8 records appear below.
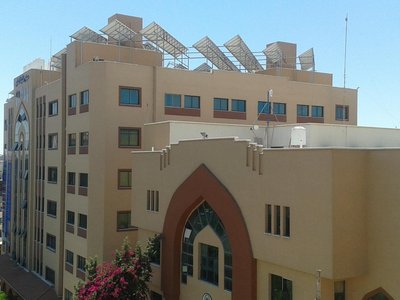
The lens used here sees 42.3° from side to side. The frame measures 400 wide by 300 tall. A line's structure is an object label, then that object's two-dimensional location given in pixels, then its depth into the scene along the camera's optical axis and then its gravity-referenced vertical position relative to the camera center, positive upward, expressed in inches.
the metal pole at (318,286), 753.3 -192.2
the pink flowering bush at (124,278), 1100.5 -272.4
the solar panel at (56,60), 2034.3 +374.3
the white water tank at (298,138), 986.1 +31.6
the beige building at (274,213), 767.7 -103.6
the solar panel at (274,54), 2048.5 +396.9
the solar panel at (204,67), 1965.2 +330.2
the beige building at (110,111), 1507.1 +140.4
